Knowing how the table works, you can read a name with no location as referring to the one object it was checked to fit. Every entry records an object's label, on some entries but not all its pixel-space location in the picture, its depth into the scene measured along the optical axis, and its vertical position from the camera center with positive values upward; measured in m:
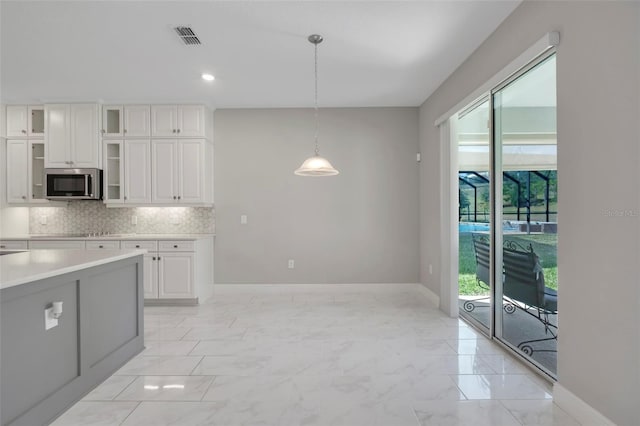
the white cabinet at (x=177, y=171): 4.48 +0.60
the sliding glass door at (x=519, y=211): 2.38 +0.03
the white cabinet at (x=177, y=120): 4.46 +1.29
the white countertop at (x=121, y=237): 4.18 -0.29
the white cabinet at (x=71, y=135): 4.42 +1.09
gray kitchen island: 1.71 -0.71
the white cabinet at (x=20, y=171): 4.49 +0.61
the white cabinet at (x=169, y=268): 4.23 -0.69
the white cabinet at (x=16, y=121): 4.48 +1.29
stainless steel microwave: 4.38 +0.42
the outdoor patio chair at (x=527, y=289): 2.49 -0.60
